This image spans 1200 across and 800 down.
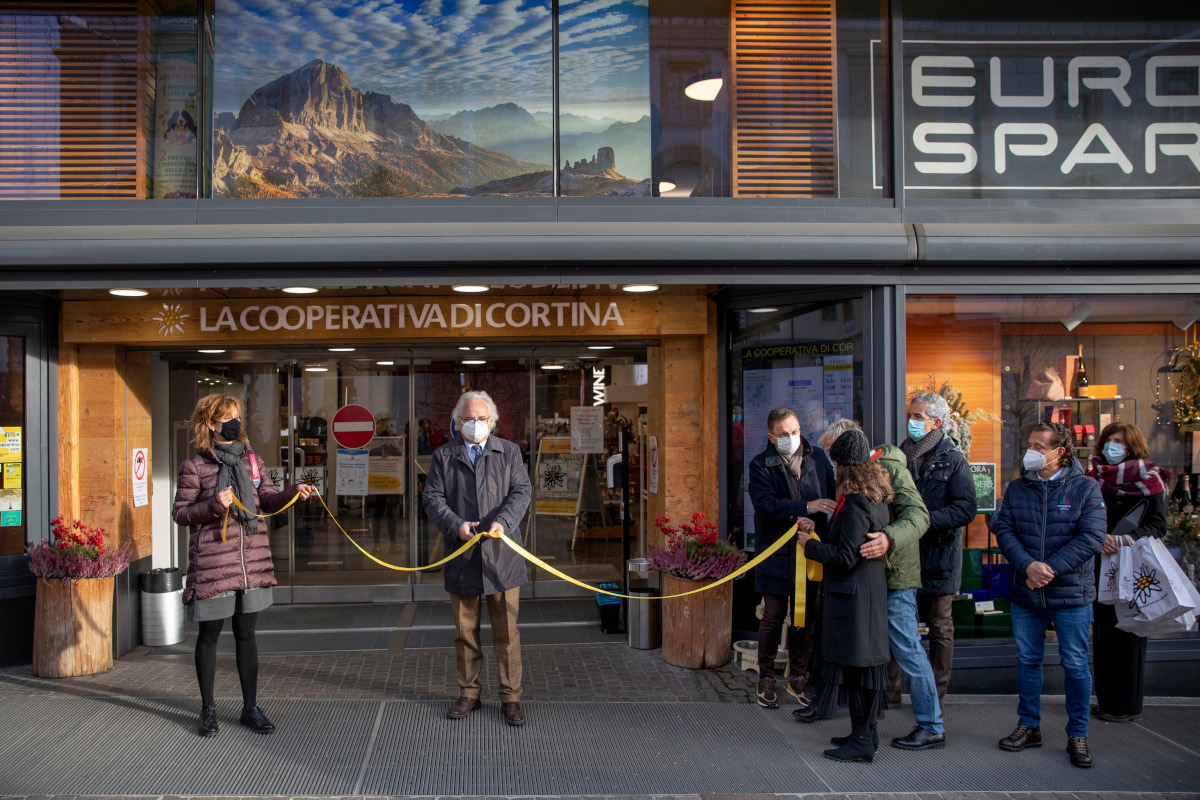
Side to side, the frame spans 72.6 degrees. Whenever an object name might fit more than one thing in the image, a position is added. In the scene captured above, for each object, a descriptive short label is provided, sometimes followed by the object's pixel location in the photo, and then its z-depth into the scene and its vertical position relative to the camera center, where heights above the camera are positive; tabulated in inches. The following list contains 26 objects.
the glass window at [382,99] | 244.1 +97.1
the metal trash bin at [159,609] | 260.8 -60.5
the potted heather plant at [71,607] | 229.8 -52.9
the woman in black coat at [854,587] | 164.2 -35.2
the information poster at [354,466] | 329.1 -18.9
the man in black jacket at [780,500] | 203.6 -21.1
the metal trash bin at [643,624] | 256.4 -65.2
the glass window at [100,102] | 239.6 +94.5
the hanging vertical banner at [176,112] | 239.9 +91.4
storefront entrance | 323.0 -10.2
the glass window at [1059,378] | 250.1 +11.3
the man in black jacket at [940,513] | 191.8 -23.1
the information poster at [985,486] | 249.9 -21.9
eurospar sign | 240.4 +88.3
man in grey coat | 193.2 -27.7
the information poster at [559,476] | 331.6 -23.8
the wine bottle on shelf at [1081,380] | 259.9 +10.8
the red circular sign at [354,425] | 327.0 -2.4
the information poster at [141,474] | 262.2 -17.3
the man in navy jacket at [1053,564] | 174.9 -32.3
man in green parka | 170.7 -38.8
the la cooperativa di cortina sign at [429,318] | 256.8 +31.7
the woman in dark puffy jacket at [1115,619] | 202.7 -51.1
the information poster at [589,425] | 329.4 -3.1
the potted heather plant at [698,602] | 236.5 -54.1
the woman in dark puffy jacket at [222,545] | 180.9 -28.1
